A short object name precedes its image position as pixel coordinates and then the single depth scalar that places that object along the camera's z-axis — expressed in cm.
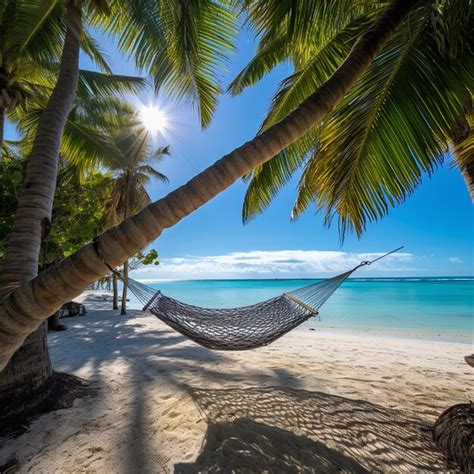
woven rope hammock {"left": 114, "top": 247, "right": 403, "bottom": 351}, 219
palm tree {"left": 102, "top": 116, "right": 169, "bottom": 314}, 610
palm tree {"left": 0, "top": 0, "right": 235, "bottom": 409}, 127
